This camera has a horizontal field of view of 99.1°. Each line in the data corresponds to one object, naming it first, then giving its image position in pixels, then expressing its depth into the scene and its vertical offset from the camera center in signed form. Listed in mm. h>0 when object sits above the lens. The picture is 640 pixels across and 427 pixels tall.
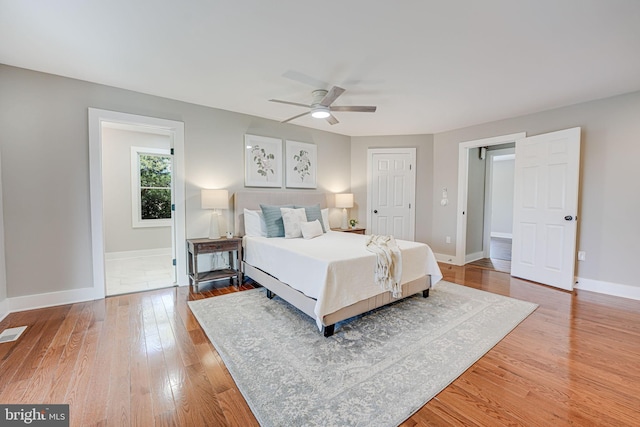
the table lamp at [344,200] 5206 +24
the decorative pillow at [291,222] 3707 -290
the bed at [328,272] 2332 -717
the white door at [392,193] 5465 +177
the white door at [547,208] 3590 -65
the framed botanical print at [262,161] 4281 +640
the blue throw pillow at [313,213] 4137 -184
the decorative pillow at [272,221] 3762 -282
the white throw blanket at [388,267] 2643 -644
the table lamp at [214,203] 3666 -36
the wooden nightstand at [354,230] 5012 -534
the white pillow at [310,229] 3703 -394
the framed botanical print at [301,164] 4730 +658
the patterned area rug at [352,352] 1574 -1170
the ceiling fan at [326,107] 2818 +1056
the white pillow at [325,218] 4387 -275
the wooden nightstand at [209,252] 3473 -719
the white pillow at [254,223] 3897 -326
